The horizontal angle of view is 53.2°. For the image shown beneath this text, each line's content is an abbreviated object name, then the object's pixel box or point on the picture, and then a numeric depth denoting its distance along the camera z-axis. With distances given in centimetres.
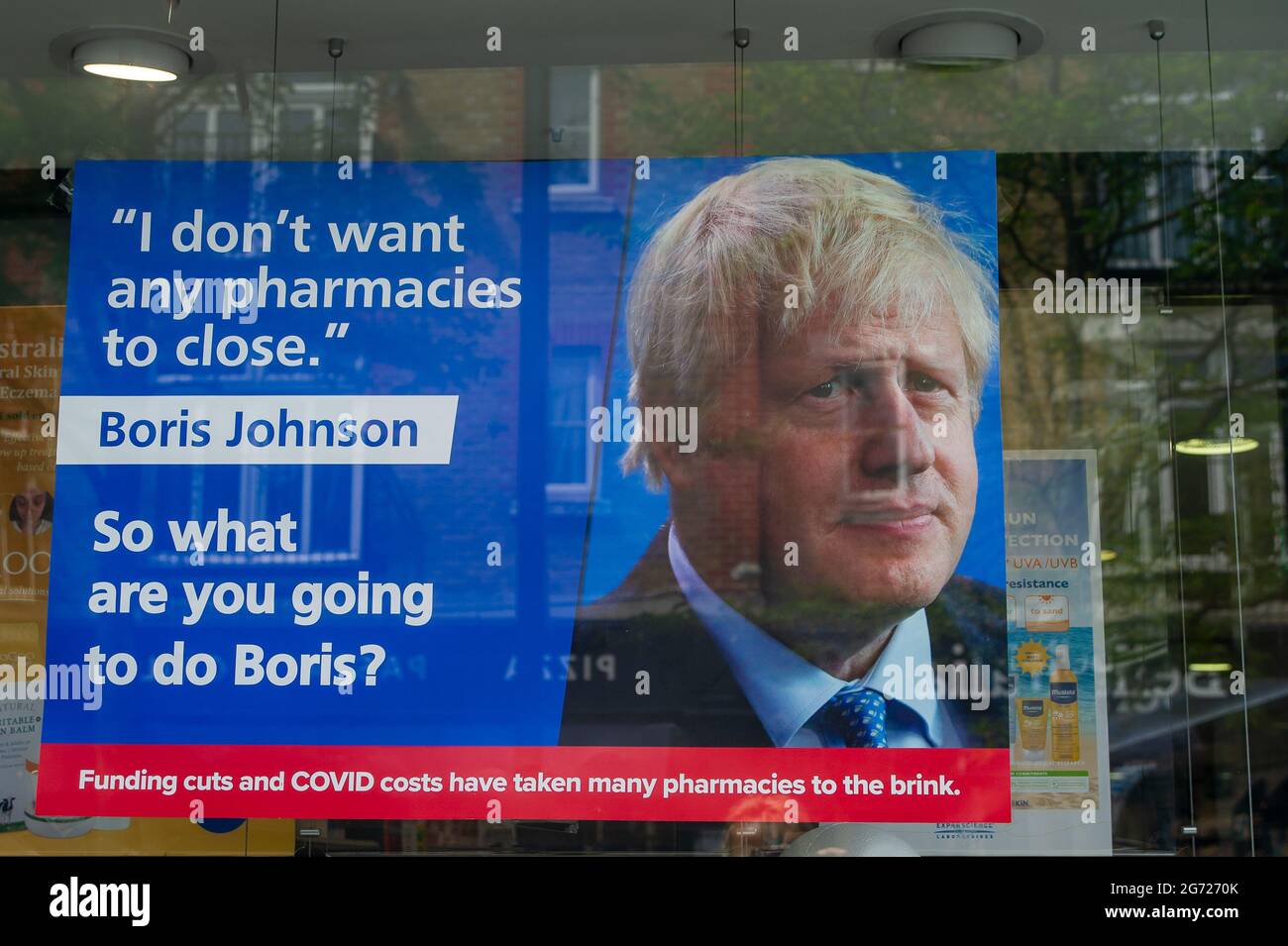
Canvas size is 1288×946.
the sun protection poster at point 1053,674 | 416
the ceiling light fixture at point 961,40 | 445
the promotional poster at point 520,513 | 418
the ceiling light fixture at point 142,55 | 454
